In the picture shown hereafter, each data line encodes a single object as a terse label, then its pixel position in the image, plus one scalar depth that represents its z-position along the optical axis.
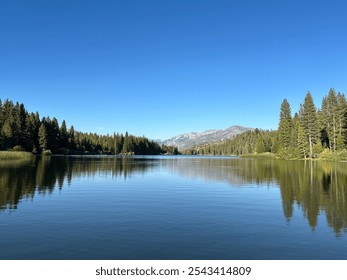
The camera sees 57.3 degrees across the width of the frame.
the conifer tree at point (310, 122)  116.56
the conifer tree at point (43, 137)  148.12
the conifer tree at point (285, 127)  133.12
